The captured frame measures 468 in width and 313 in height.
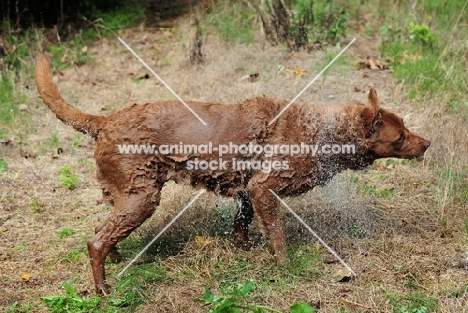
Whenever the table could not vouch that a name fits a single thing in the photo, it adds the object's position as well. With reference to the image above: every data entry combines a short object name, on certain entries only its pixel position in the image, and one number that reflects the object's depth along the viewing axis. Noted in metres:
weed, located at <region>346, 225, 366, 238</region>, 5.57
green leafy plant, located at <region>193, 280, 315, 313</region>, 3.88
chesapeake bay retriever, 4.81
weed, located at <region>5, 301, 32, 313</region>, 4.54
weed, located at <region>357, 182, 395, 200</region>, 6.32
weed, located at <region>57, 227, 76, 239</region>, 5.77
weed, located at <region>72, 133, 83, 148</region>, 7.71
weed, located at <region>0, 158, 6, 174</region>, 6.93
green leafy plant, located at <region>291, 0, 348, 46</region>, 9.18
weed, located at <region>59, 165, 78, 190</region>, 6.72
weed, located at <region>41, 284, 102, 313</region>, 4.54
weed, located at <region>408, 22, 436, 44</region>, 8.98
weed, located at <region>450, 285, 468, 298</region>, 4.52
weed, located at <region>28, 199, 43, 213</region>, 6.23
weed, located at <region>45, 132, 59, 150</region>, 7.61
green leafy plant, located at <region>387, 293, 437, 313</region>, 4.38
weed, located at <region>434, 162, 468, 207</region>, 5.76
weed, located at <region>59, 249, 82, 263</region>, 5.33
